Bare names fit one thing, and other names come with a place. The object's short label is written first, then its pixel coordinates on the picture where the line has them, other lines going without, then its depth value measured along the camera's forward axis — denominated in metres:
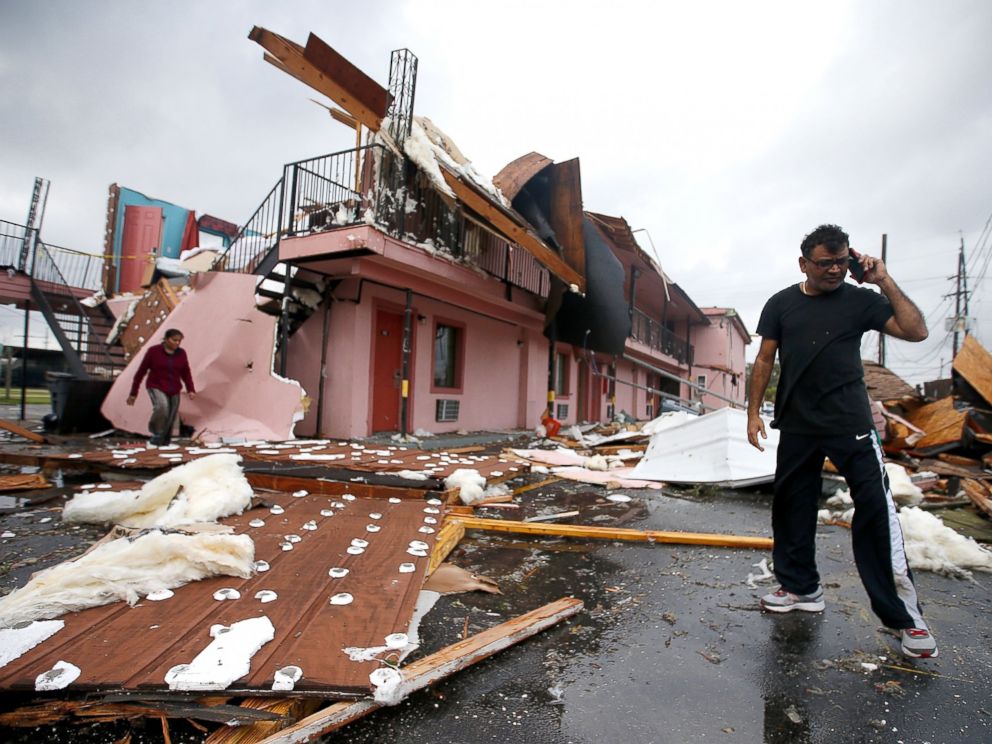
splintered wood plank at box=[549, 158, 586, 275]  11.02
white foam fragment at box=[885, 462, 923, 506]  5.02
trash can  8.21
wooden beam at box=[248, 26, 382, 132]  6.95
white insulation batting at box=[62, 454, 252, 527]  3.20
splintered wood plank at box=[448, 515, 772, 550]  3.59
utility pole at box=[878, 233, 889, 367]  23.94
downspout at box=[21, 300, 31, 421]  11.02
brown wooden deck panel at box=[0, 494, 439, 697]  1.46
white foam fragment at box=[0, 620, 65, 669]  1.51
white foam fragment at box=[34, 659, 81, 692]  1.36
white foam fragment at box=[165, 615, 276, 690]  1.41
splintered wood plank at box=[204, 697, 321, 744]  1.33
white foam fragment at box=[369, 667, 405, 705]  1.48
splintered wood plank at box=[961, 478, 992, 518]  4.62
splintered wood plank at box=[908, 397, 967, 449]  7.23
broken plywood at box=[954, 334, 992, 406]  7.49
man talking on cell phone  2.14
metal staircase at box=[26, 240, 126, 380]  10.01
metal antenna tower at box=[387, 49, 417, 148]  8.66
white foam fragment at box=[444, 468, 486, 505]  4.60
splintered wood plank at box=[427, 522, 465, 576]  2.87
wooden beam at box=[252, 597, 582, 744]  1.38
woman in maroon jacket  6.93
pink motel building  8.37
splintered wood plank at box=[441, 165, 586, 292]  8.23
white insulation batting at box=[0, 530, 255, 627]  1.79
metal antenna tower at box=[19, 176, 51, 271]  16.73
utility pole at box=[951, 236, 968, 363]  27.62
